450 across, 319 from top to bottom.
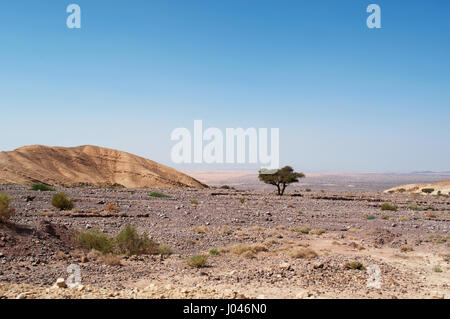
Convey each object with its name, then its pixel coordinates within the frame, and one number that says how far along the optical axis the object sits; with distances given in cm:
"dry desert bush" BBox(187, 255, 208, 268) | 1018
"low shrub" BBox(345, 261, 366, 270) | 1007
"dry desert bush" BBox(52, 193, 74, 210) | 1931
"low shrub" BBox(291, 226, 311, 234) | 1634
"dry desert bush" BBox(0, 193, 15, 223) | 1162
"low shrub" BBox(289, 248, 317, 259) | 1157
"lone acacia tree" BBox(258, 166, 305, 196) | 4050
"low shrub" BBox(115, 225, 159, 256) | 1150
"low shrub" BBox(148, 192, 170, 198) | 3002
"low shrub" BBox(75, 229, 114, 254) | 1128
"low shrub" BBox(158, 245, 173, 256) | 1171
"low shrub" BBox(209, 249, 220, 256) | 1195
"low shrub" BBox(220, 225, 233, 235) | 1554
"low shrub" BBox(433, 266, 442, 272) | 1038
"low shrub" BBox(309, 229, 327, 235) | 1607
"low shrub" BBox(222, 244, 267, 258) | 1176
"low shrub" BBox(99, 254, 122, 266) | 1000
